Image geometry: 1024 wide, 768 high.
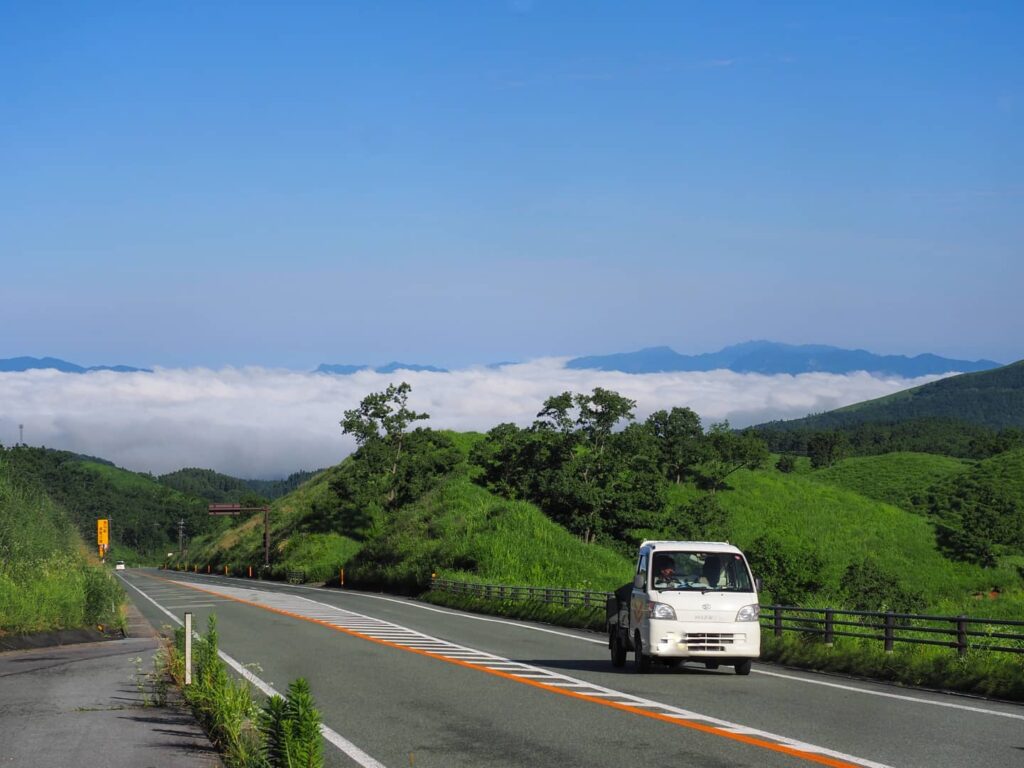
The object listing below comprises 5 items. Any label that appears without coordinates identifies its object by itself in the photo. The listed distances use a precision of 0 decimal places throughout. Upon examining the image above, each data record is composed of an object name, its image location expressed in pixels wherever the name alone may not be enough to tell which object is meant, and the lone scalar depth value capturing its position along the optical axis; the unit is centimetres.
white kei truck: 1794
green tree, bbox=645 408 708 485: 11669
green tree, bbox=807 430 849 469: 18375
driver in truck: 1855
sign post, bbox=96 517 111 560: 12845
